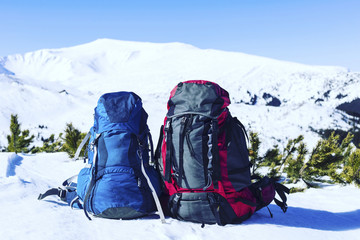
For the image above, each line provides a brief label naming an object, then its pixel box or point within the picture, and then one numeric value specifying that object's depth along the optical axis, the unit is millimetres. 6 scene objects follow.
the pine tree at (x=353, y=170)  4441
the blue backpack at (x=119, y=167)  2096
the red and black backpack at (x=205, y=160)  2090
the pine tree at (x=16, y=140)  7120
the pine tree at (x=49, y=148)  8117
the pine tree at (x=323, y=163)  4469
